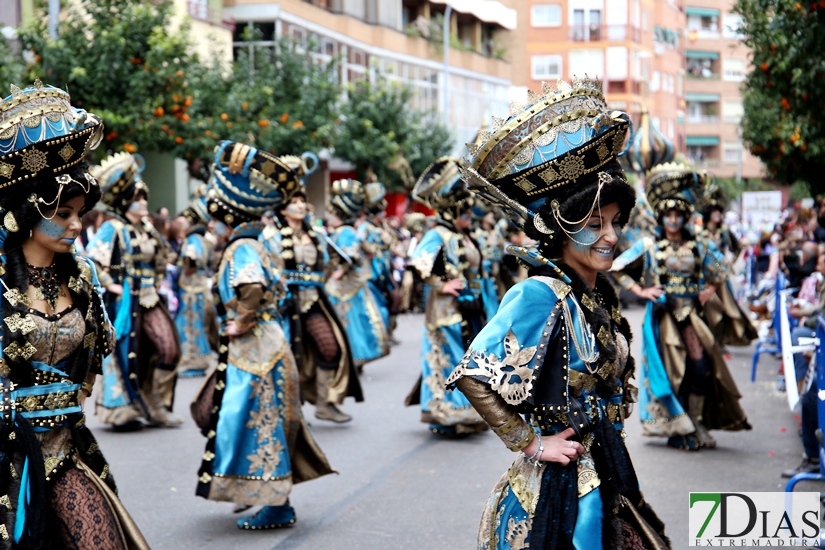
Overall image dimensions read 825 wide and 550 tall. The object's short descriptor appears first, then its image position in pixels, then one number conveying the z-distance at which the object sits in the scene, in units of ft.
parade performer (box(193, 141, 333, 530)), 21.13
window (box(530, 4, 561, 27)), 202.18
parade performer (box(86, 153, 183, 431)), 31.96
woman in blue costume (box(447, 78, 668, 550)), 11.89
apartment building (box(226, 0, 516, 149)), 106.01
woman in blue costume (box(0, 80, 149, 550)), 13.42
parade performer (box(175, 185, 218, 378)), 45.78
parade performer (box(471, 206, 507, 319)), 36.99
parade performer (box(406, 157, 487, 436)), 30.91
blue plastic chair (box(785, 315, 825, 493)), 19.79
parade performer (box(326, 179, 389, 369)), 41.73
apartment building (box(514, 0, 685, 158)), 199.62
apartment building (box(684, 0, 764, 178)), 280.51
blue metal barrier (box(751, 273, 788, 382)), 37.10
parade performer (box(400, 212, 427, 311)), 62.28
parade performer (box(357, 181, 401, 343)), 49.80
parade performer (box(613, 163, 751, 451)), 29.17
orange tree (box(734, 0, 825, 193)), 33.98
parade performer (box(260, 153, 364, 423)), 31.94
